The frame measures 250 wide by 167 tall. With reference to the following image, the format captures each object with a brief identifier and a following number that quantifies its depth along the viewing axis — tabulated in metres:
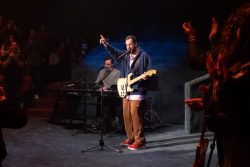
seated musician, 9.87
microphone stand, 8.06
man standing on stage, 8.20
